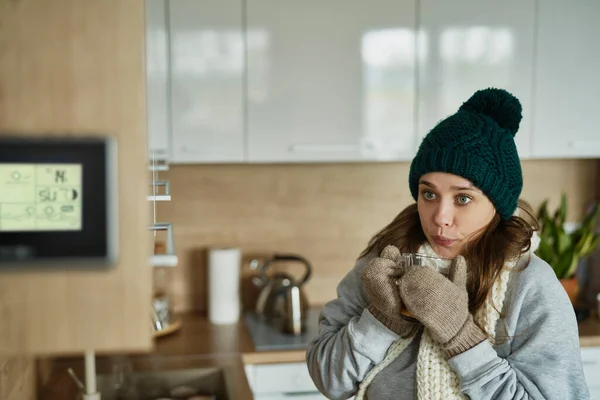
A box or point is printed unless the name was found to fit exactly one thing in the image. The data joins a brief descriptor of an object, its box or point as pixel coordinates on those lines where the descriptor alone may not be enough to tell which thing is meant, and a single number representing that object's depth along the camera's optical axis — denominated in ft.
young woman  3.67
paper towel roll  7.83
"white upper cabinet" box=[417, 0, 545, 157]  7.39
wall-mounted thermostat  1.68
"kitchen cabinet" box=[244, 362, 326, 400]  6.82
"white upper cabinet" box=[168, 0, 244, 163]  7.02
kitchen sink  5.94
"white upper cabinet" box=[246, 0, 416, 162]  7.18
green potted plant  7.89
